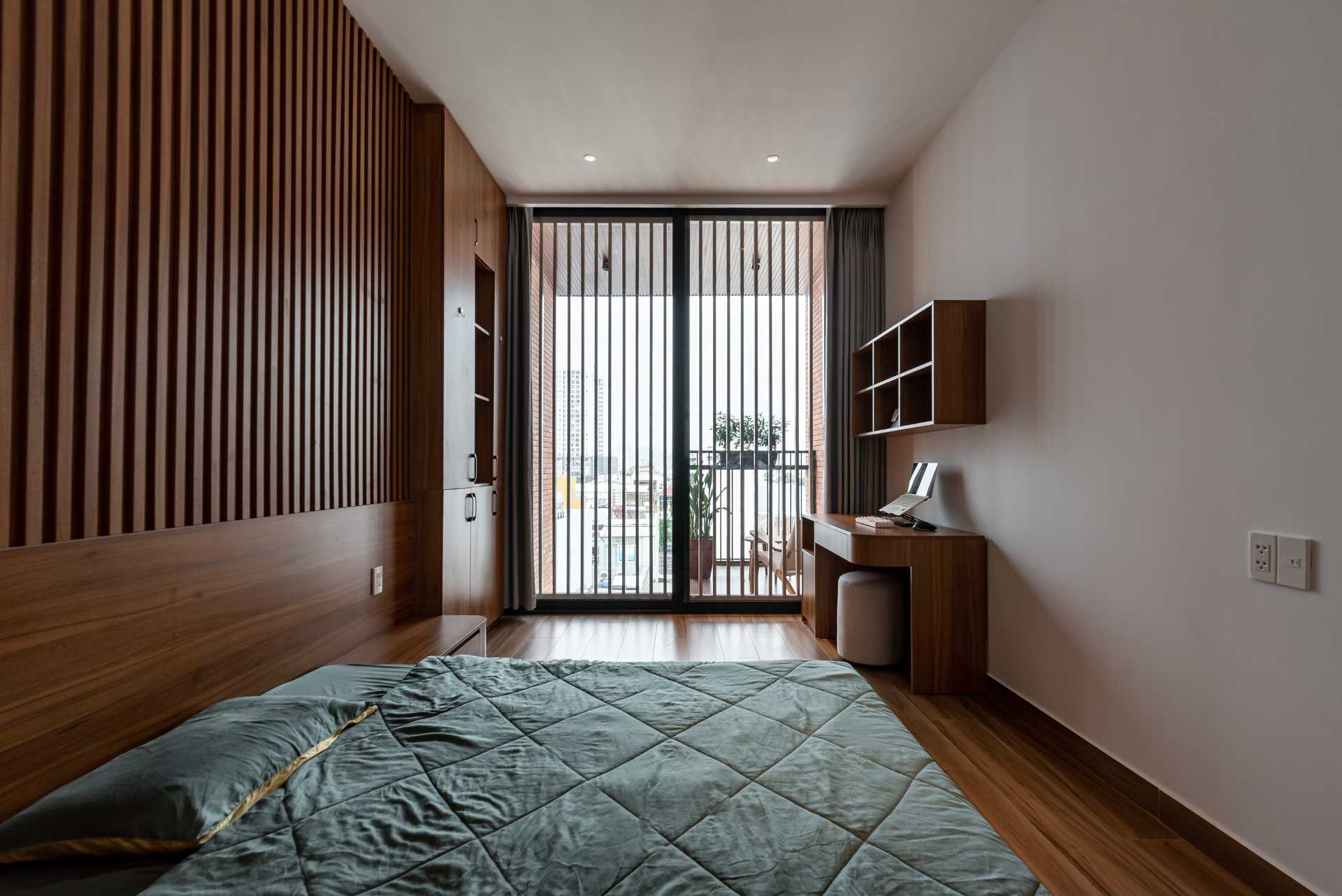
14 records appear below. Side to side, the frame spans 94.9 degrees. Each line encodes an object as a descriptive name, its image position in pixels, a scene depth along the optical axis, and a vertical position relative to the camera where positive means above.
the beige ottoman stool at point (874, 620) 3.32 -0.92
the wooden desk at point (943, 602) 2.97 -0.74
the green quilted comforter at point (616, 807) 0.91 -0.63
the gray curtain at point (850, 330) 4.40 +0.86
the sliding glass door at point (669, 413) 4.60 +0.28
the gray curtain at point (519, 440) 4.39 +0.08
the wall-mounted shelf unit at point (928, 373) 2.98 +0.41
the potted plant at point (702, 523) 4.60 -0.54
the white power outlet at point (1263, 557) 1.52 -0.27
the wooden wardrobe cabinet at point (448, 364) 3.09 +0.46
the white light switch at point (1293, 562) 1.44 -0.27
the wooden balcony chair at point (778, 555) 4.57 -0.78
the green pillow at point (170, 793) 0.97 -0.58
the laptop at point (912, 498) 3.40 -0.27
